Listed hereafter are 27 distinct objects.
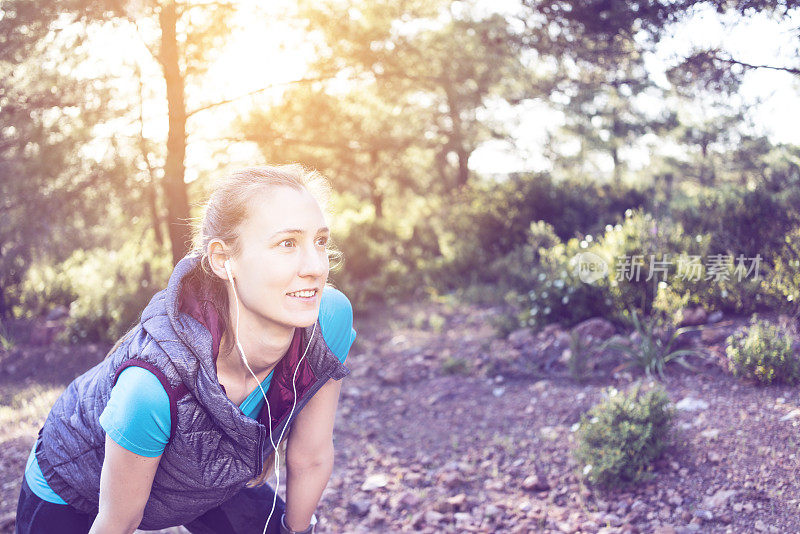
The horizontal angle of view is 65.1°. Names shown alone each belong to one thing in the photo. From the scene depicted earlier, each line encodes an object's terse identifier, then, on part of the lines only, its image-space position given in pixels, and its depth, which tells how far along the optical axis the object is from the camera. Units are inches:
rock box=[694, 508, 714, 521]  113.3
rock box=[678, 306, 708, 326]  201.6
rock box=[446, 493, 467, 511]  132.8
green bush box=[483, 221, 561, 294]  285.0
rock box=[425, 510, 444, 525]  127.6
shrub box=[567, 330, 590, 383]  191.8
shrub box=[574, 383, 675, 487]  129.3
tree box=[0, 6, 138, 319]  283.1
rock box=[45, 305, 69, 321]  350.9
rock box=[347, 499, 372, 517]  136.1
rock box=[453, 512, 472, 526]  127.2
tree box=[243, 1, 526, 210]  293.6
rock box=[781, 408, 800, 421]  136.7
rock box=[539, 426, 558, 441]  158.4
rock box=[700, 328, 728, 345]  186.7
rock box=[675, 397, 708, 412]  155.0
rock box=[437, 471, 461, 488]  142.6
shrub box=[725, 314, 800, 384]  153.6
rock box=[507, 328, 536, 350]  230.4
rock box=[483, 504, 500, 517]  128.1
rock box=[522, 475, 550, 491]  136.6
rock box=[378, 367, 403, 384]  223.8
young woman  65.6
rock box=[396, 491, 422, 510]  136.5
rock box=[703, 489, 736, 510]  116.2
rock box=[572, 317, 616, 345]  210.2
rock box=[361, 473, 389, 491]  147.4
